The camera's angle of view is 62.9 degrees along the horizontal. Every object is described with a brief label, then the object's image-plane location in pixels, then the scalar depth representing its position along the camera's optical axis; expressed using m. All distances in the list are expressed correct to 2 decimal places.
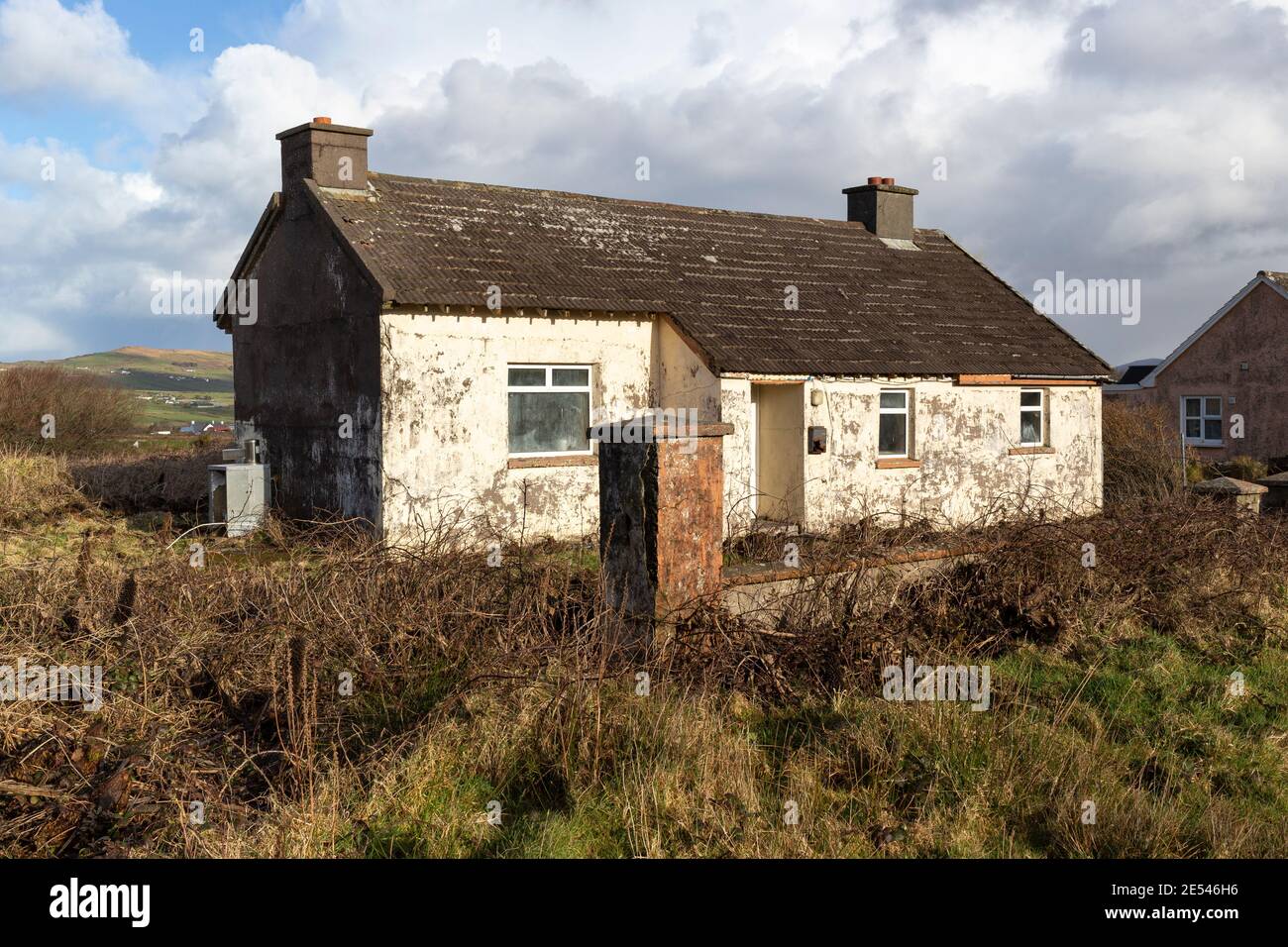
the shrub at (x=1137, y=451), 20.42
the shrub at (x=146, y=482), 18.00
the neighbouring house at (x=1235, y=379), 30.64
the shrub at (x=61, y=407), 24.08
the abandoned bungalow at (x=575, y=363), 14.45
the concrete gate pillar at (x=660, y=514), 7.44
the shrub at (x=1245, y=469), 27.56
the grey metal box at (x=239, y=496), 15.53
